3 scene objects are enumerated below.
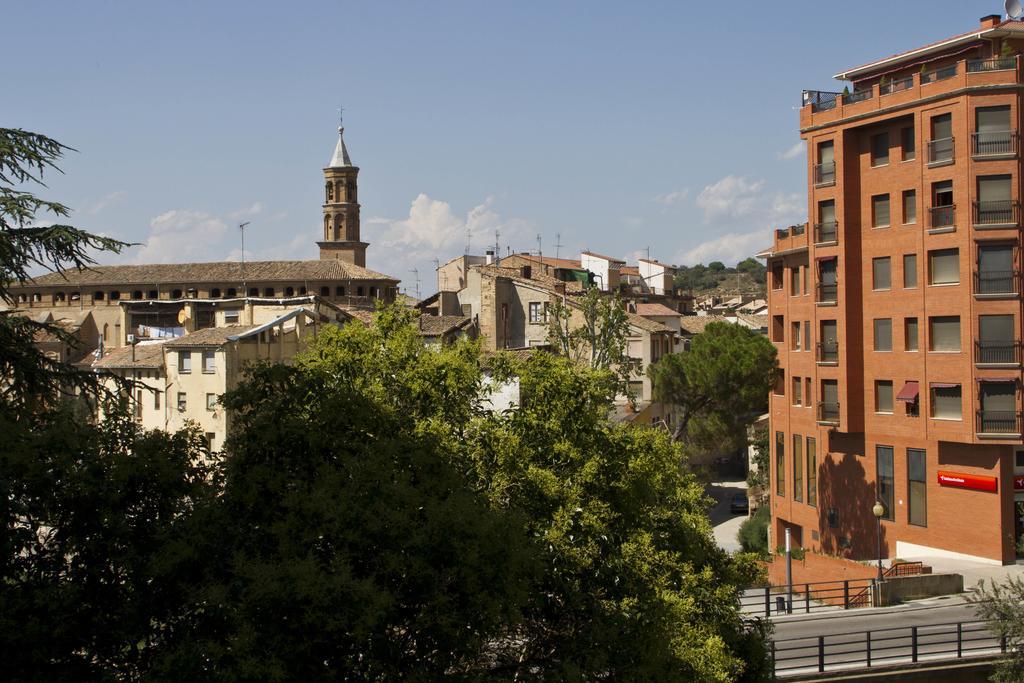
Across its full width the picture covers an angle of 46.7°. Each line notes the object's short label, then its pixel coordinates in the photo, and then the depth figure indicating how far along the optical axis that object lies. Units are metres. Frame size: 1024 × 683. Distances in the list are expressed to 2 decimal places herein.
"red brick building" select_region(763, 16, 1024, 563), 37.69
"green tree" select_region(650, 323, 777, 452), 59.03
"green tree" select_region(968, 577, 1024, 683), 24.02
